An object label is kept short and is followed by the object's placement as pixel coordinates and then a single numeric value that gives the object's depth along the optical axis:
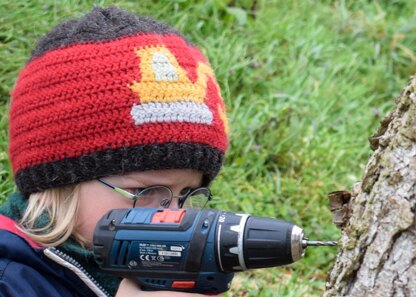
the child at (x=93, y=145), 3.21
